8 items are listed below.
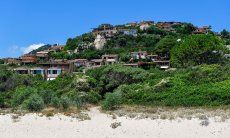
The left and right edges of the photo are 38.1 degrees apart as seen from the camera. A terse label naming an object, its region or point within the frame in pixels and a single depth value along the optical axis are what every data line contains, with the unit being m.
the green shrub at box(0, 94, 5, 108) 34.34
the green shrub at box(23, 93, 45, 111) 26.31
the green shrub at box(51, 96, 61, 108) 27.43
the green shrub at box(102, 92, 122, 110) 28.08
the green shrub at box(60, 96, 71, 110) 27.03
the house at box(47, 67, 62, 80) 55.98
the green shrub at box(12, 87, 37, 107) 32.68
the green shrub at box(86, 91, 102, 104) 33.91
